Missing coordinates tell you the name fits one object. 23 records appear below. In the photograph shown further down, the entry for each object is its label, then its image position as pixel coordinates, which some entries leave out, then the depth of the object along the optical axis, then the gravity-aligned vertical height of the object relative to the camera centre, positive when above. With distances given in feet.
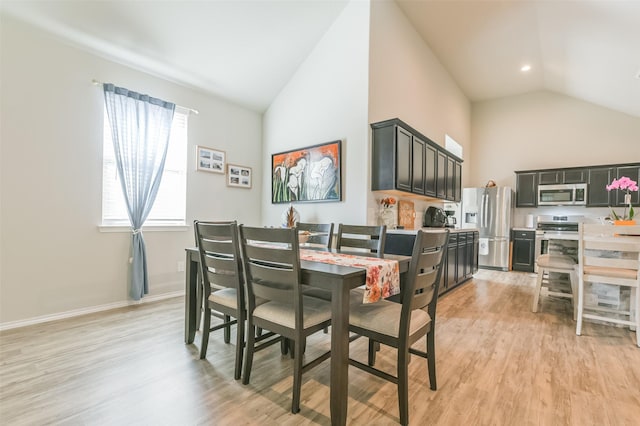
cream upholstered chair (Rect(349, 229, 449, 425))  4.93 -1.90
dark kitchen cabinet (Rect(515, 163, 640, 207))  17.38 +2.47
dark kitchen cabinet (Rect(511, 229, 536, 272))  19.44 -2.20
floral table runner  5.18 -1.07
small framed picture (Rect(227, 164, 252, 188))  14.74 +1.75
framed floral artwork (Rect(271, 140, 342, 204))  12.39 +1.74
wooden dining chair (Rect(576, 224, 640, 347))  8.37 -1.35
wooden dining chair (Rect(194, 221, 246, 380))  6.19 -1.52
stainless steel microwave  18.42 +1.51
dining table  4.73 -1.67
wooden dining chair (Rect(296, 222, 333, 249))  8.58 -0.61
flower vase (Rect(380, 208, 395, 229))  12.35 -0.13
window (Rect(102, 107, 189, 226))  11.02 +0.80
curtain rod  10.38 +4.41
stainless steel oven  18.85 -0.49
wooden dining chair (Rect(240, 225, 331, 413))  5.14 -1.68
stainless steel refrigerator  19.88 -0.29
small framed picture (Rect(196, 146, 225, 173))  13.47 +2.35
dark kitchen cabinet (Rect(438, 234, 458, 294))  12.59 -2.33
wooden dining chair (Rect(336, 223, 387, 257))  7.40 -0.73
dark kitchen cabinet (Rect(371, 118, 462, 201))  11.32 +2.26
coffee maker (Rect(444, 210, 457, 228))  16.65 -0.23
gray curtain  10.81 +2.04
